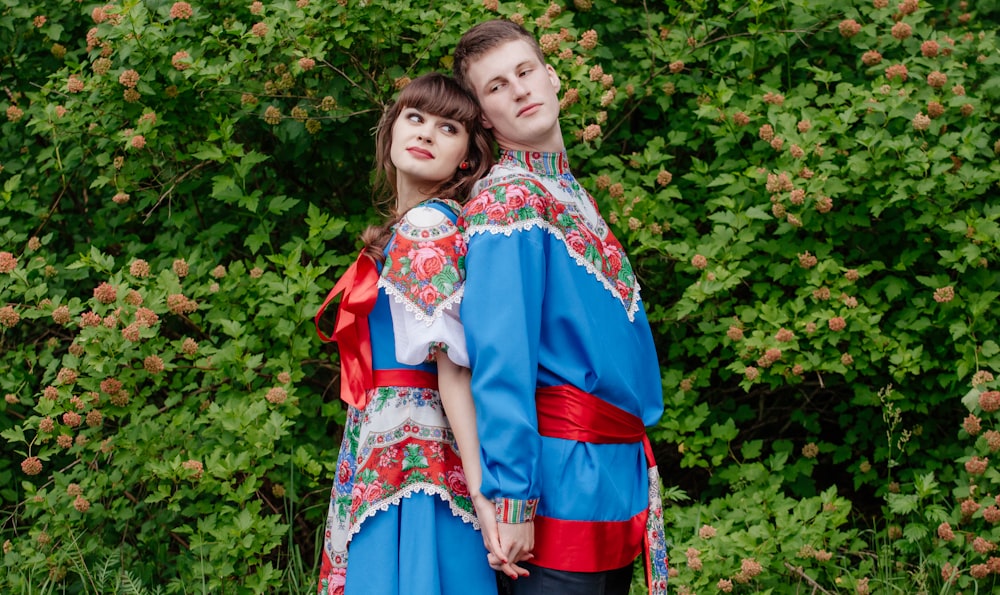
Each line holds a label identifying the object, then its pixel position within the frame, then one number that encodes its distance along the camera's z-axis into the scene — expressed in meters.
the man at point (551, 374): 1.76
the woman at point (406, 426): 1.83
